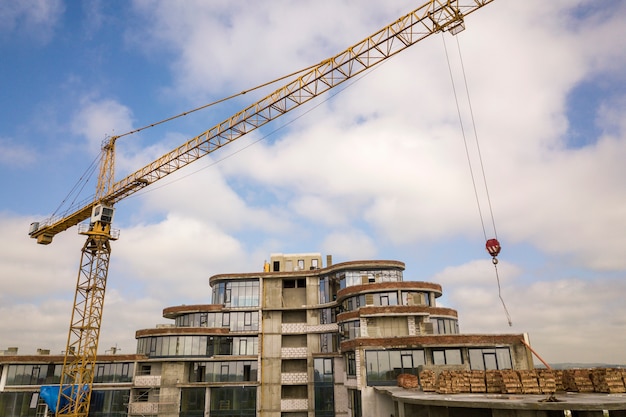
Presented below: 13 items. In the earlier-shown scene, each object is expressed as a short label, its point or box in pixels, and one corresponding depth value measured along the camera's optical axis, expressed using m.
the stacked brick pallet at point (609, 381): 26.52
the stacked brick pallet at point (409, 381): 36.28
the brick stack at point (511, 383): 28.19
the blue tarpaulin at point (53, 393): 55.06
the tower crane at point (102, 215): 43.78
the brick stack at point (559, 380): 29.08
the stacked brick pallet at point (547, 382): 27.06
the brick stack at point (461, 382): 29.98
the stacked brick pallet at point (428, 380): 32.59
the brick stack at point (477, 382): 29.87
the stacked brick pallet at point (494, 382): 29.28
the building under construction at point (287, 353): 40.47
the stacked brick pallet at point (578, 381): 28.17
